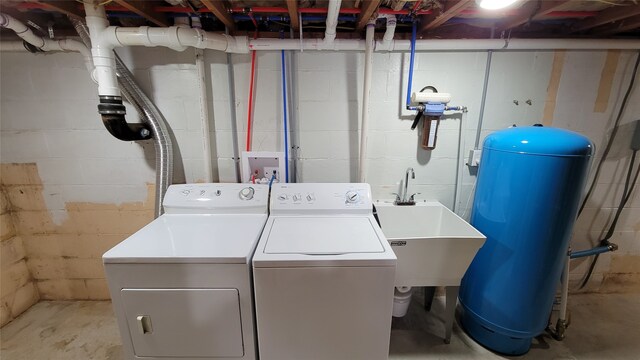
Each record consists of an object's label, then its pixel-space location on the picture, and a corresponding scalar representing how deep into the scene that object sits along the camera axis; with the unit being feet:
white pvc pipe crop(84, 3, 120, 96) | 4.60
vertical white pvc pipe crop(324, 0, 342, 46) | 4.07
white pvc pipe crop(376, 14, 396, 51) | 5.09
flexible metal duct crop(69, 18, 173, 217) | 5.52
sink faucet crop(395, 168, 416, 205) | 6.32
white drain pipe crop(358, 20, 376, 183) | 5.35
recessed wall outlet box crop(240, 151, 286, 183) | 6.24
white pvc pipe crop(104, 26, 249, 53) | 4.71
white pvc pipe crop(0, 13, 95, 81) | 5.14
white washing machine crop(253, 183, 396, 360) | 3.64
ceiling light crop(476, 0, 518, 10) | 3.93
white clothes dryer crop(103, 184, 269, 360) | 3.65
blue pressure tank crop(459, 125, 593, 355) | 4.47
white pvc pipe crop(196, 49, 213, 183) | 5.67
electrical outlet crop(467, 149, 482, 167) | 6.23
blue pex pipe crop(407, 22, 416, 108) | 5.49
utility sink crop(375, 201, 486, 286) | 4.78
